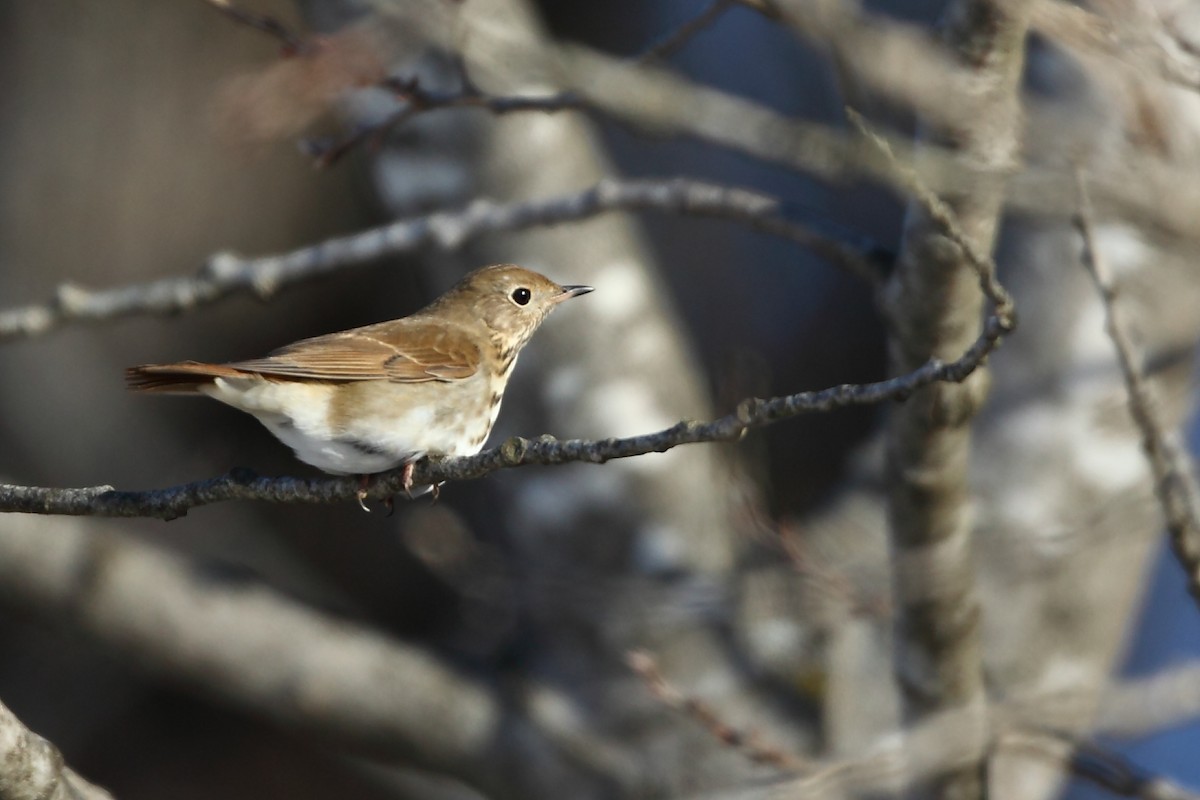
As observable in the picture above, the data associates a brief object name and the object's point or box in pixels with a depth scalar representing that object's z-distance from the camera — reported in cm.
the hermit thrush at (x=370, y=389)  734
